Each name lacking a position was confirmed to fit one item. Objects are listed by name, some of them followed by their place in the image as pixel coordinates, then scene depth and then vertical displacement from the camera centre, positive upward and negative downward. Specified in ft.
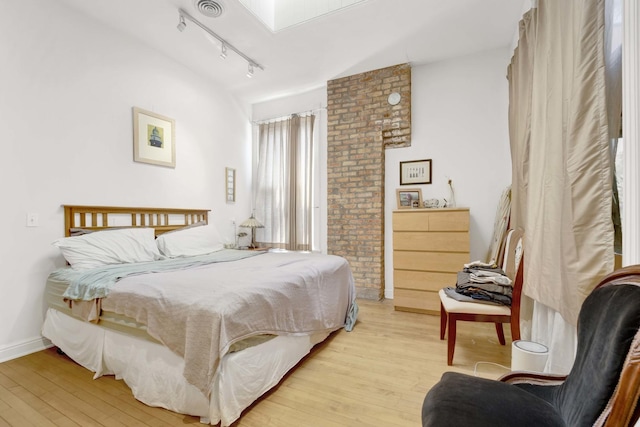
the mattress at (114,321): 5.07 -2.40
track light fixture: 8.50 +6.07
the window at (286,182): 13.97 +1.40
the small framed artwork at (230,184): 13.91 +1.24
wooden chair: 6.28 -2.43
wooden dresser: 9.77 -1.67
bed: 4.51 -2.14
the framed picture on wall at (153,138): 9.80 +2.68
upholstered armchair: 2.09 -1.73
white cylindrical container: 4.61 -2.56
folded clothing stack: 6.49 -1.97
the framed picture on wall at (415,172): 11.50 +1.57
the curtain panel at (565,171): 3.79 +0.60
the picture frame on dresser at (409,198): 11.42 +0.44
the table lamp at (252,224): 13.85 -0.80
